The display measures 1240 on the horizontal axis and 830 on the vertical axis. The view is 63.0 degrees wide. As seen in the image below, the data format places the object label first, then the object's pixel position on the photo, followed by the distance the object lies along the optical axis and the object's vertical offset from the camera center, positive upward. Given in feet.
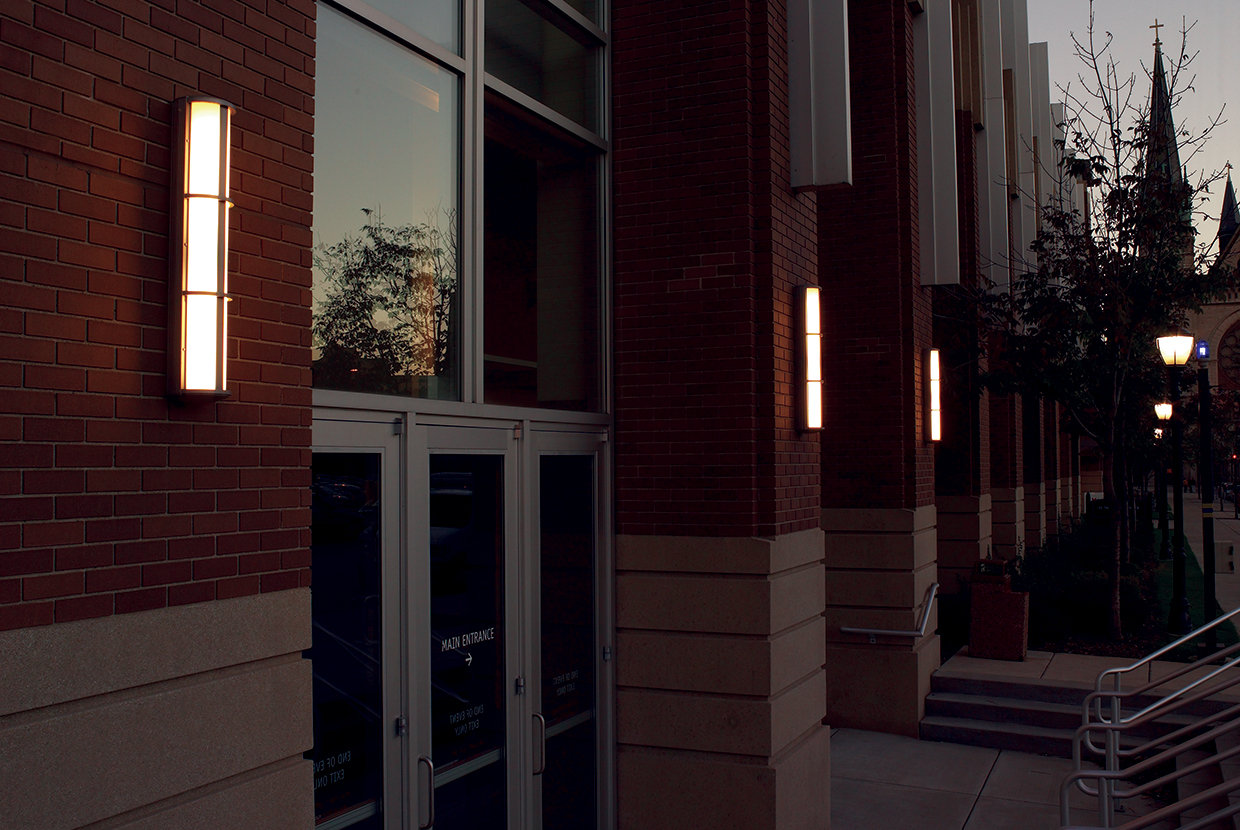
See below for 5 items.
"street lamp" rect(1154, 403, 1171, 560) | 75.54 -4.73
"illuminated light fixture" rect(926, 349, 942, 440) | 38.86 +2.11
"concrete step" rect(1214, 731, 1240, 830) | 22.48 -8.23
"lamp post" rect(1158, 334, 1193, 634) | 44.98 +1.96
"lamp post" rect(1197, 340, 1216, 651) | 44.47 -2.00
